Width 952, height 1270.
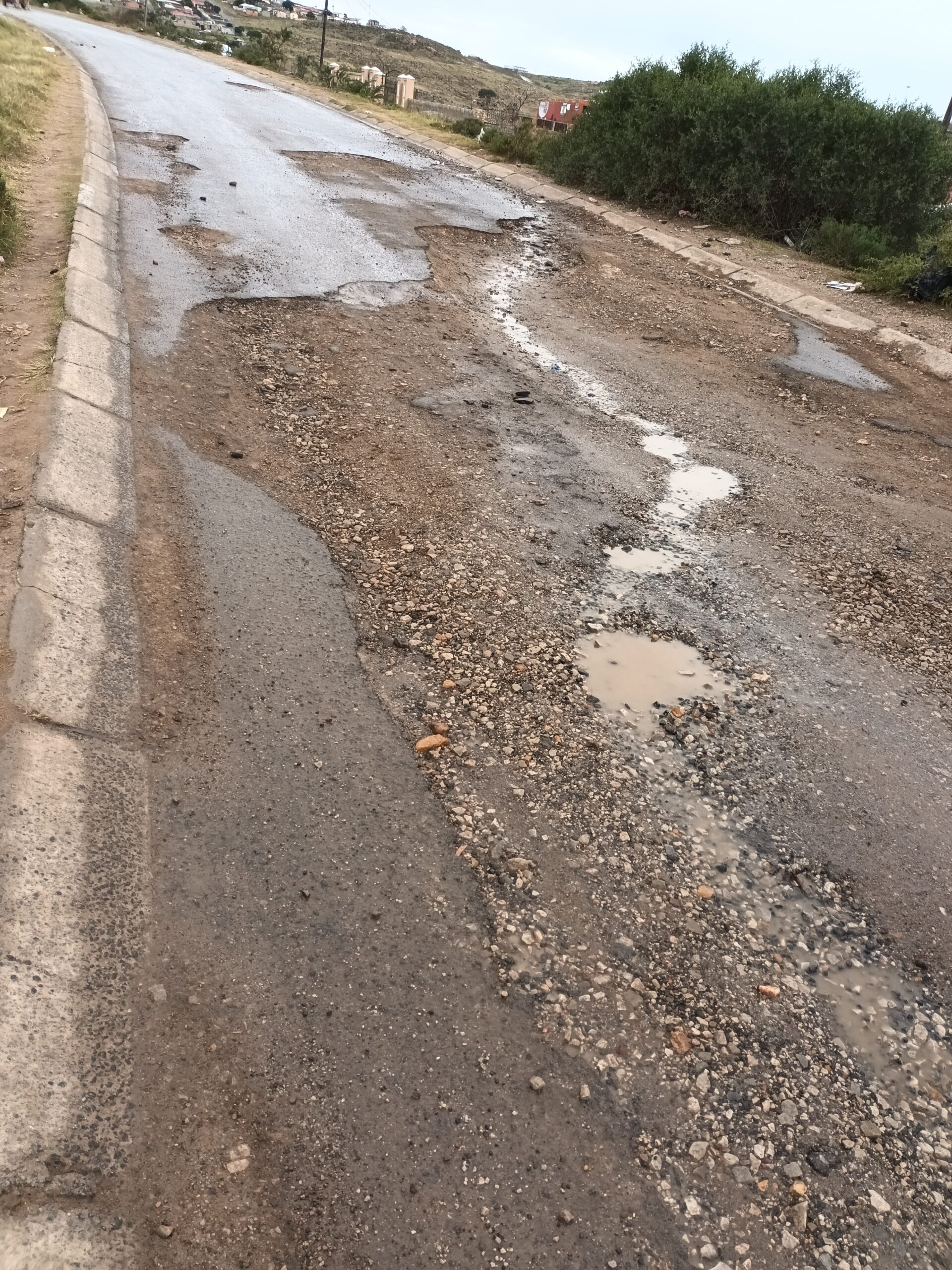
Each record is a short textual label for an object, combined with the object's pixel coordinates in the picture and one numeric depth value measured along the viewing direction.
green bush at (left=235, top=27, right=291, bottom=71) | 30.83
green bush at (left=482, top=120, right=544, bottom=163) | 16.59
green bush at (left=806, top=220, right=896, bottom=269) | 11.63
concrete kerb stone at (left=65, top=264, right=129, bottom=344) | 5.85
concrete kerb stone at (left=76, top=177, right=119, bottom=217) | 8.35
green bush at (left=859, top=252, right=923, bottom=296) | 10.23
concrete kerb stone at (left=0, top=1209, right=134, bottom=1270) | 1.71
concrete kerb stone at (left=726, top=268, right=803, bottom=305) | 9.86
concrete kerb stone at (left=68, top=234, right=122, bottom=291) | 6.66
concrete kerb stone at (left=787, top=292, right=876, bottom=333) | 9.12
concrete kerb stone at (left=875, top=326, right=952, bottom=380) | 7.98
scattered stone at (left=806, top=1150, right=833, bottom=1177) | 2.12
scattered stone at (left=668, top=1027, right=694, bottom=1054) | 2.34
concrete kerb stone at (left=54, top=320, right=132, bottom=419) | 4.98
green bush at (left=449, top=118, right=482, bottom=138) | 19.98
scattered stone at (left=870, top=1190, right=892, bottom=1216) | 2.06
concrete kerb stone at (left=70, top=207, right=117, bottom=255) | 7.50
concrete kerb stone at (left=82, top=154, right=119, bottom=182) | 9.51
